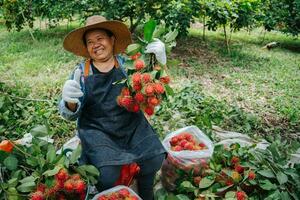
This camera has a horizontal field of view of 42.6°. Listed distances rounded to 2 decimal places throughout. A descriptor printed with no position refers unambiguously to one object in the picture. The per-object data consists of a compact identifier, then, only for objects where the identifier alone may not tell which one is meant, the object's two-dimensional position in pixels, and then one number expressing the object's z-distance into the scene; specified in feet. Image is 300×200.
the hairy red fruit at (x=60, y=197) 5.88
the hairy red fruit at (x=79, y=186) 5.68
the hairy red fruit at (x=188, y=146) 7.47
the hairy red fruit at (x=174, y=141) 7.82
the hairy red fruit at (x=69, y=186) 5.66
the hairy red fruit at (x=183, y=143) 7.58
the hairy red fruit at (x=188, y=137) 7.87
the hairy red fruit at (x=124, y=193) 6.09
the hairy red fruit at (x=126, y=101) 6.44
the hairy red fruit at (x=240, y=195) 6.35
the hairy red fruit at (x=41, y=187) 5.73
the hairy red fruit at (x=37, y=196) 5.47
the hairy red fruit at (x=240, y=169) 6.97
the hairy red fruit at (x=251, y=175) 6.68
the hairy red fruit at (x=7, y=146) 6.15
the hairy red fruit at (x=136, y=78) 6.11
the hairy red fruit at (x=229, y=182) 6.79
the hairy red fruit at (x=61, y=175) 5.70
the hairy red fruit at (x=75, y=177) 5.87
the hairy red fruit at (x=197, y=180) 6.93
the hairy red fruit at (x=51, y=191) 5.65
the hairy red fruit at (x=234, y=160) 7.16
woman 6.52
